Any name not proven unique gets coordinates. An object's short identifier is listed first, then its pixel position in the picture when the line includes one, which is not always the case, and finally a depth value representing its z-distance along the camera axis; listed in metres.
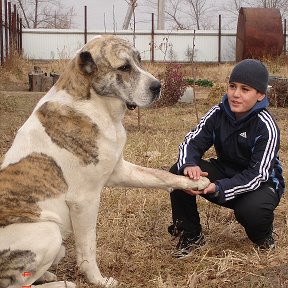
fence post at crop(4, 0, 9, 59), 18.27
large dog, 3.00
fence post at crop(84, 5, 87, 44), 26.53
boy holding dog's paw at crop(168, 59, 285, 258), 3.61
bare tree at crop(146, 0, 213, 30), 51.08
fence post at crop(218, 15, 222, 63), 28.18
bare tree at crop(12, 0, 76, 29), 48.47
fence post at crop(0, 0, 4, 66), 16.62
